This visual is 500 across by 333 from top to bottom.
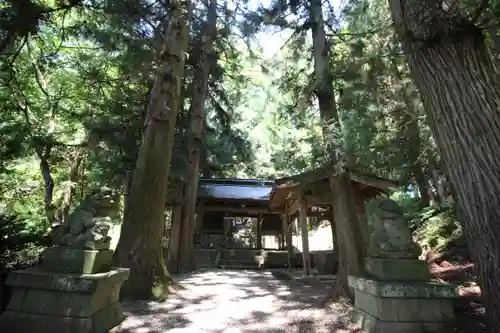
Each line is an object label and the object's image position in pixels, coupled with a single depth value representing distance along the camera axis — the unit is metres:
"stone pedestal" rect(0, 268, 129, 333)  3.28
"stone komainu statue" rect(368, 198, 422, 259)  3.55
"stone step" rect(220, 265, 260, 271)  13.70
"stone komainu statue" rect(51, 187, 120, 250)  3.52
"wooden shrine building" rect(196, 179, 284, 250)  14.96
